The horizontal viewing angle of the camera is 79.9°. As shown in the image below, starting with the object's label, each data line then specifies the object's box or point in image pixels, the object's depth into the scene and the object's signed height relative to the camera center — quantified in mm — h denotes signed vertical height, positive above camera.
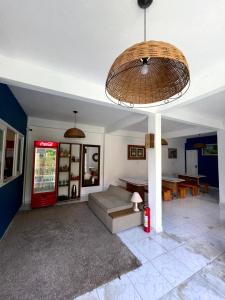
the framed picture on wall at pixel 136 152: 6059 +285
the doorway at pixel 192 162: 7530 -172
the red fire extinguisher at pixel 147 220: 2582 -1184
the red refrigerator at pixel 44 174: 3818 -504
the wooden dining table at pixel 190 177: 5973 -884
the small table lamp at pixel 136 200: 2795 -867
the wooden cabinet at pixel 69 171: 4598 -498
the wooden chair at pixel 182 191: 4925 -1191
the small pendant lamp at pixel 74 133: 3108 +560
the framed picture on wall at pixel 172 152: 7492 +348
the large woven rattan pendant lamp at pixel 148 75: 707 +574
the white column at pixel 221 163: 4195 -114
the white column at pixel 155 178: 2656 -398
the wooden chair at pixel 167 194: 4559 -1210
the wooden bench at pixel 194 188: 5189 -1142
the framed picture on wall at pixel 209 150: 6707 +478
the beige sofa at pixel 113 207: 2613 -1115
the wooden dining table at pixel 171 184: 4827 -940
